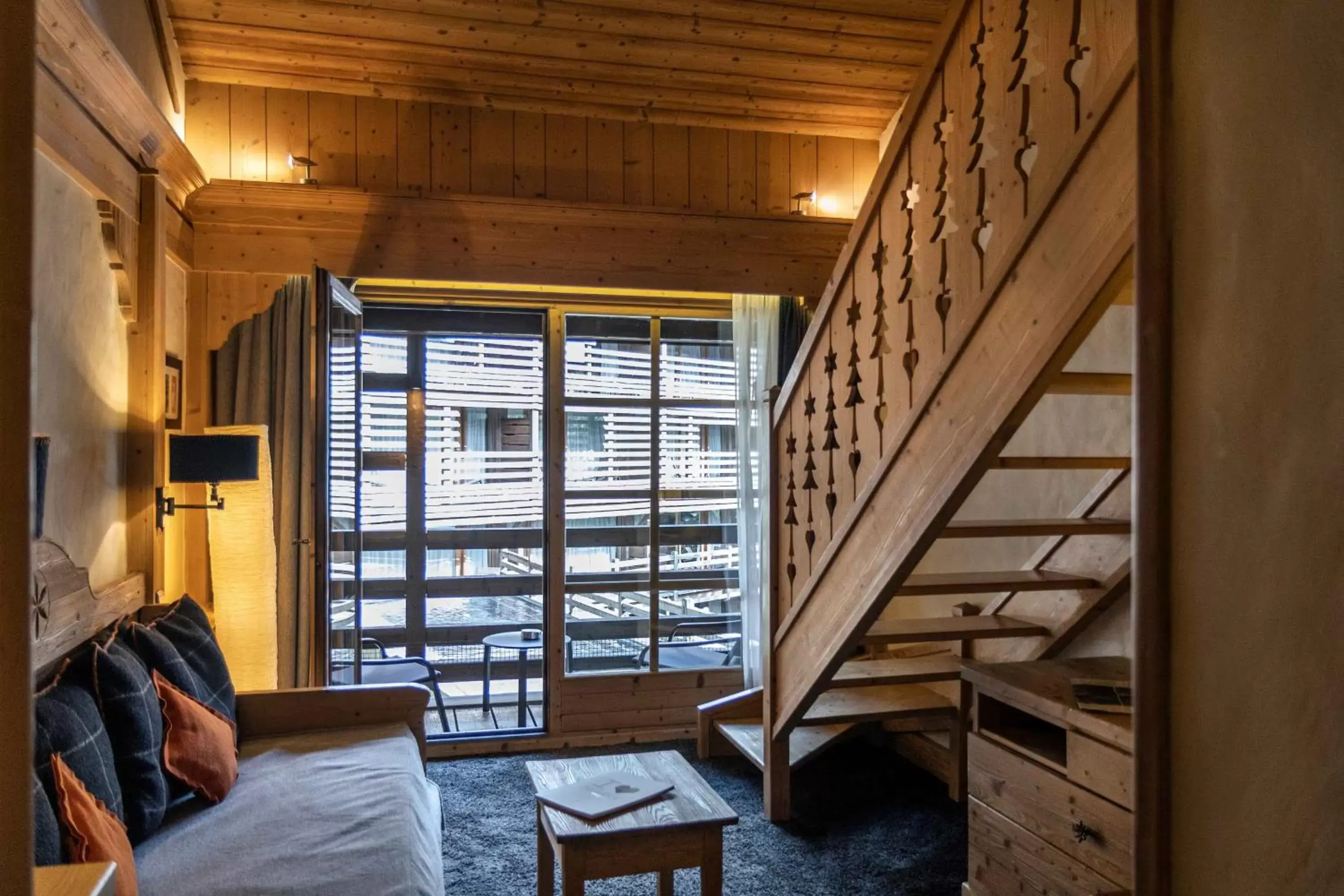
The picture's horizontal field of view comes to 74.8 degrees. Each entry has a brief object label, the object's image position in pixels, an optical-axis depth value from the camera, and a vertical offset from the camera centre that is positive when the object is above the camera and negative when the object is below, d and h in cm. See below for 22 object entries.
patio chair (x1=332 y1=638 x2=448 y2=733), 448 -114
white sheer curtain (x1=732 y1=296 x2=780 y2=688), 457 +10
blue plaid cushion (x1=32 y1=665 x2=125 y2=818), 193 -66
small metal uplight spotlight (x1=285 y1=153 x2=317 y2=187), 396 +132
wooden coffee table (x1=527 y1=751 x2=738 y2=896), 225 -100
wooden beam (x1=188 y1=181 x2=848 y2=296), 390 +103
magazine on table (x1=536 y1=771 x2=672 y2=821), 237 -95
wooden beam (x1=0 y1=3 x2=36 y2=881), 57 +1
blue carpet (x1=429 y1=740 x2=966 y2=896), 300 -145
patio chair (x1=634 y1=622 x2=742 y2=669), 473 -108
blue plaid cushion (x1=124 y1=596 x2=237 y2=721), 266 -64
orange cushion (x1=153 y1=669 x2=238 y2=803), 249 -86
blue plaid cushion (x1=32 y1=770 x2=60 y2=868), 168 -74
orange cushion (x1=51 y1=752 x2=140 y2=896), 180 -79
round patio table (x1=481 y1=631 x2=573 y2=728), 477 -104
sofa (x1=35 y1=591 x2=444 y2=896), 207 -99
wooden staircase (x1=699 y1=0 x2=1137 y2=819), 193 +20
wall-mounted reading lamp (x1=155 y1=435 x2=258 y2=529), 303 -2
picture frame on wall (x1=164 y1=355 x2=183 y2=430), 346 +25
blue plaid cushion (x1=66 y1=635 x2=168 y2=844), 226 -74
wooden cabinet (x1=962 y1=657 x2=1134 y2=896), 215 -89
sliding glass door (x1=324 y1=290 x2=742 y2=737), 461 -11
